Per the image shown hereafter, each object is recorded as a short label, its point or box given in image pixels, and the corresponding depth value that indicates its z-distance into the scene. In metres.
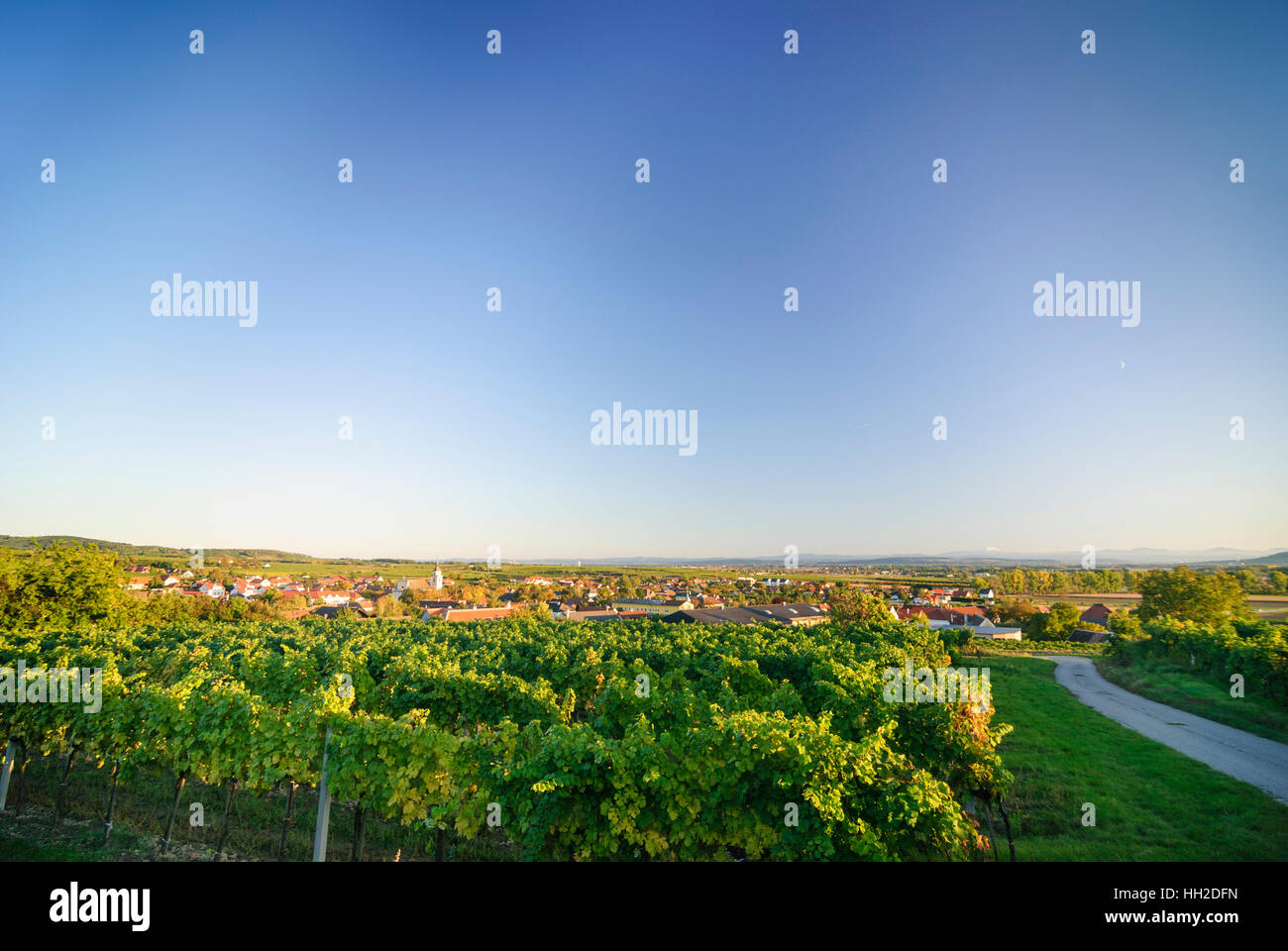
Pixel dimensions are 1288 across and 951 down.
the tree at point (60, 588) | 36.00
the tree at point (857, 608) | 54.10
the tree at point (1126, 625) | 52.24
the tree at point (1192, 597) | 49.28
